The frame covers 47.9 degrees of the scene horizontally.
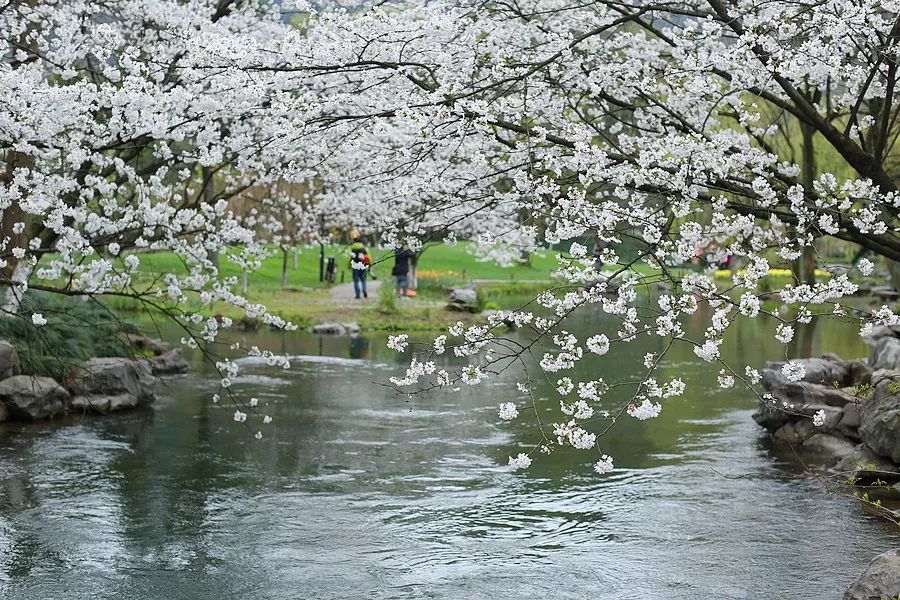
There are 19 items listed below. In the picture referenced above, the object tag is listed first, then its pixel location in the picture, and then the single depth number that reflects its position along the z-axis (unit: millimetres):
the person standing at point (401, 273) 28453
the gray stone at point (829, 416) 11953
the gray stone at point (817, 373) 12939
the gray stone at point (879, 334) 19523
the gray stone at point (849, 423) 11688
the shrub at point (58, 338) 13398
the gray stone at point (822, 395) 12203
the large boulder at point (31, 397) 12516
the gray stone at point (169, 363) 16750
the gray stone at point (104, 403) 13320
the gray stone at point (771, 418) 12414
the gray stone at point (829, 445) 11438
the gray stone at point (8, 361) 12883
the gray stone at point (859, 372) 13501
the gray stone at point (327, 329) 23281
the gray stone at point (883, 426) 10056
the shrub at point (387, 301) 25406
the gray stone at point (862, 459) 10141
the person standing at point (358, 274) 24125
